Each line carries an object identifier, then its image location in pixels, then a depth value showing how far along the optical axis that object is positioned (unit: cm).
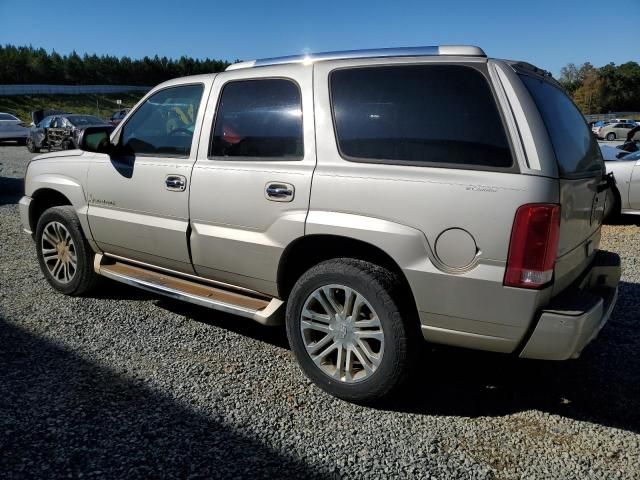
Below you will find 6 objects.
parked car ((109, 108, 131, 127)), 2742
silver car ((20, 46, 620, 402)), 260
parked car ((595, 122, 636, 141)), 3968
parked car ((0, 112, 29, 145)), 2281
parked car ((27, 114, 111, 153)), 2006
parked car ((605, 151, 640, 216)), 808
